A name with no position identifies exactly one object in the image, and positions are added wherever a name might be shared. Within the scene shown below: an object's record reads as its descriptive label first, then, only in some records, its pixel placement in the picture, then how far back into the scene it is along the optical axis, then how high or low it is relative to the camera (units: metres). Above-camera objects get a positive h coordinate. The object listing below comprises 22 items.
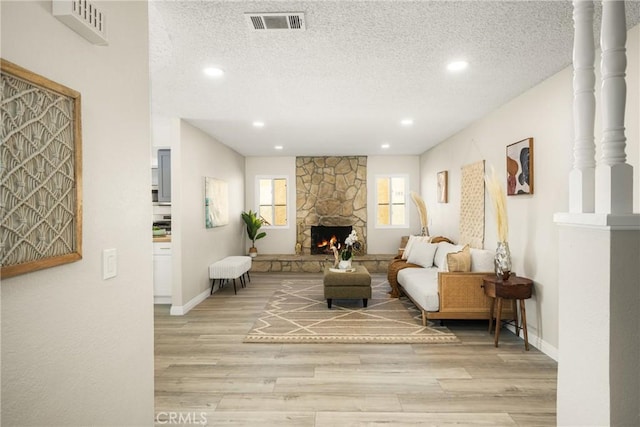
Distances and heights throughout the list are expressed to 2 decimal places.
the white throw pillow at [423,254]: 5.30 -0.68
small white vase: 4.83 -0.75
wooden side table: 3.20 -0.77
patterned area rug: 3.50 -1.30
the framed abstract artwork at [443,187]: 5.86 +0.43
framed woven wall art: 0.90 +0.12
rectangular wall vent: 1.06 +0.64
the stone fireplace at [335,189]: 7.84 +0.52
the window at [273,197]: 7.93 +0.35
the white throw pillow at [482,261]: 3.85 -0.58
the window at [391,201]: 7.89 +0.24
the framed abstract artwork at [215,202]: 5.25 +0.17
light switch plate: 1.31 -0.20
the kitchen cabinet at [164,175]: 5.15 +0.58
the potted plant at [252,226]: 7.25 -0.29
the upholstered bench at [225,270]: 5.29 -0.89
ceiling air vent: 2.02 +1.17
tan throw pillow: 3.80 -0.57
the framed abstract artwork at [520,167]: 3.37 +0.45
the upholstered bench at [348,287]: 4.54 -1.01
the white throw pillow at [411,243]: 5.77 -0.55
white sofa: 3.69 -0.89
